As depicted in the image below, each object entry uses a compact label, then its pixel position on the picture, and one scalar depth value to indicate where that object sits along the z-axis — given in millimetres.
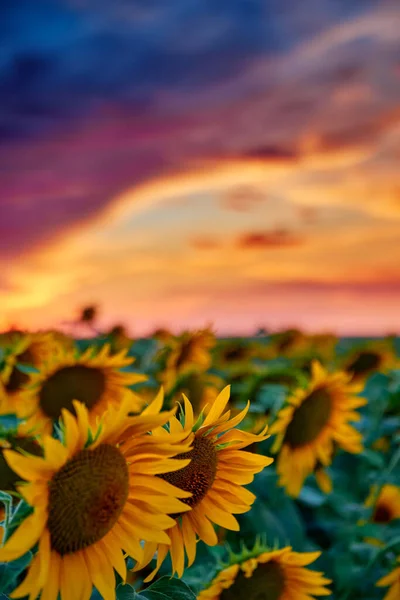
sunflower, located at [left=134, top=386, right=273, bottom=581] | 1574
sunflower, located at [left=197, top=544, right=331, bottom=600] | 2439
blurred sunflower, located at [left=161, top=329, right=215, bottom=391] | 5031
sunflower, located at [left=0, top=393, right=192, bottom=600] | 1376
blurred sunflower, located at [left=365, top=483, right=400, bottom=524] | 4785
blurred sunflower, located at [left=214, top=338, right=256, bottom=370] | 6684
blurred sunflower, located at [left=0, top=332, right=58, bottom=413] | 3934
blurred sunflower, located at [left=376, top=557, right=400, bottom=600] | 3299
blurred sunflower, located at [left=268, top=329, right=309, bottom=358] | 7582
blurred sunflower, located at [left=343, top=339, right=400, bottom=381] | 6398
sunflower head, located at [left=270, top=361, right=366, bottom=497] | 3766
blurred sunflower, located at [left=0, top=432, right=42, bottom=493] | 2105
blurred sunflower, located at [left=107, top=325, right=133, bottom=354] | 5457
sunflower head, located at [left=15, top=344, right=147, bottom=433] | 3455
